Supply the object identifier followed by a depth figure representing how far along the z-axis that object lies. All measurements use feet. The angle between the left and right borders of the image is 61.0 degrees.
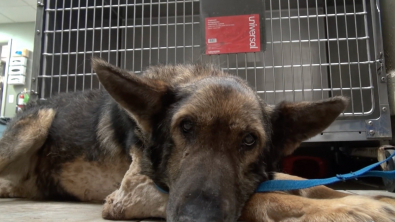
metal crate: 2.69
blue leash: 1.36
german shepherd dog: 1.14
